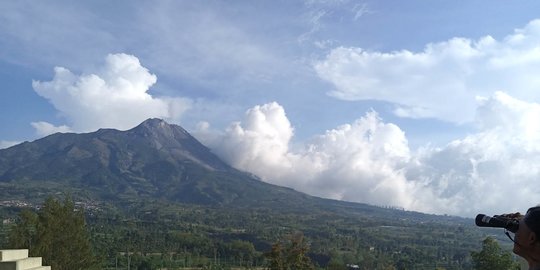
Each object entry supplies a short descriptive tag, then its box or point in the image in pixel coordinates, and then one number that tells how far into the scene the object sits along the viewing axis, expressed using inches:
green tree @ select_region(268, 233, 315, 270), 986.7
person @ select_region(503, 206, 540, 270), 74.2
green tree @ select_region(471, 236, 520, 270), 890.7
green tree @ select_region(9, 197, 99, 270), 953.5
